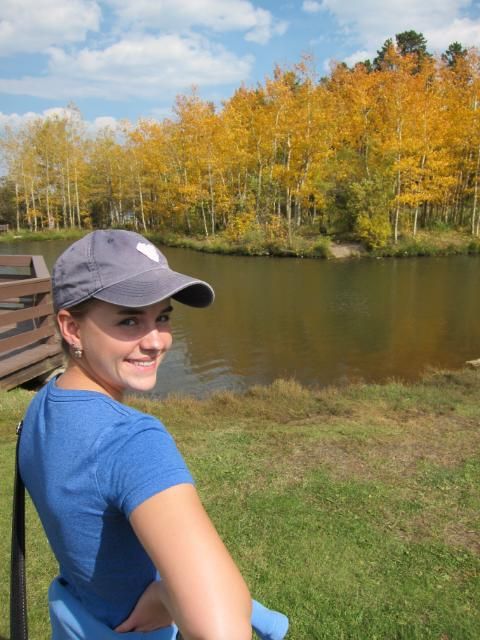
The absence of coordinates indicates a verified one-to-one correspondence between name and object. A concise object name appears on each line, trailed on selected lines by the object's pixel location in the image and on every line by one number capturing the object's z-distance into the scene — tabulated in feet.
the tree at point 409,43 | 176.35
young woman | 3.28
